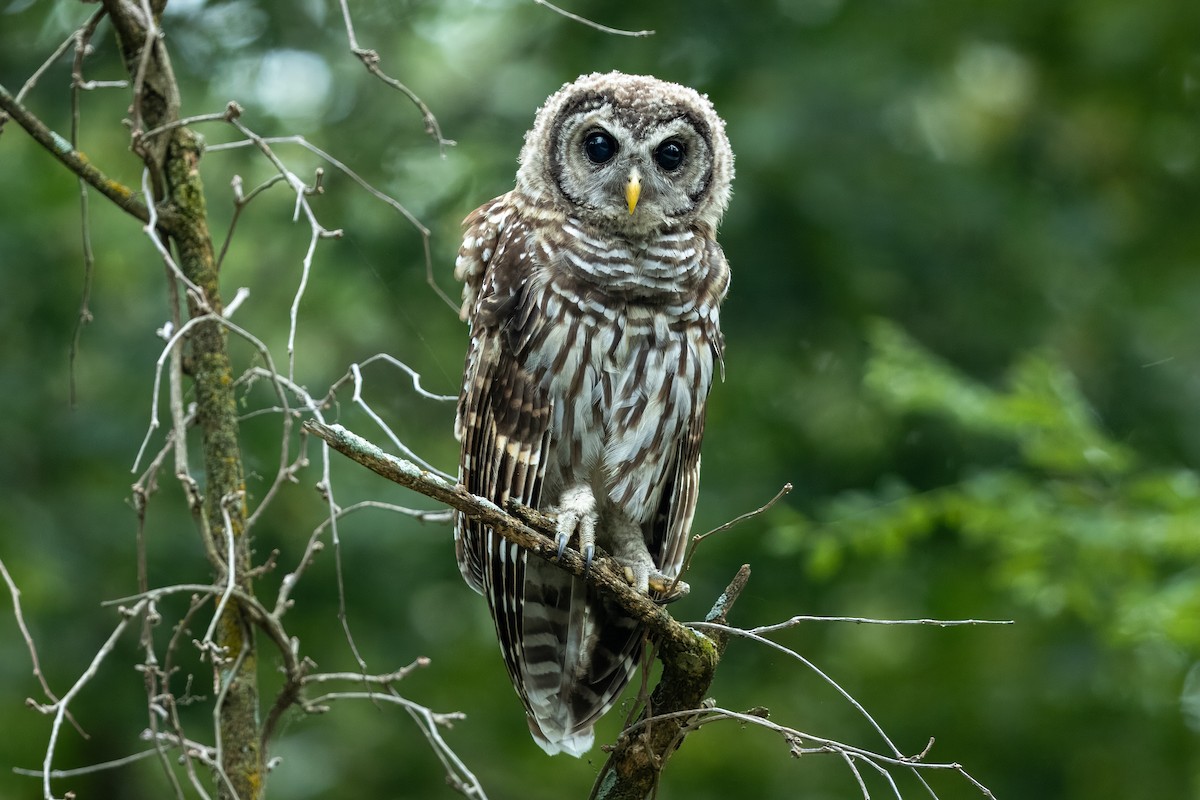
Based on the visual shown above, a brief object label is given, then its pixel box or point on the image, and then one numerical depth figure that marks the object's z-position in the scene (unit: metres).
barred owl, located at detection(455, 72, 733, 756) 7.30
